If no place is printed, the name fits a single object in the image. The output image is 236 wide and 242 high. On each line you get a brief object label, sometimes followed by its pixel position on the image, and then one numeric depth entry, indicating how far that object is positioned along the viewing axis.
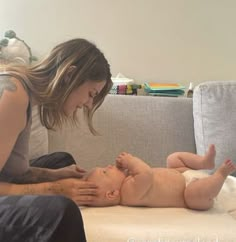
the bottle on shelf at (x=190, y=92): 2.34
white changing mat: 1.08
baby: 1.36
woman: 0.90
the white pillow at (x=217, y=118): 1.89
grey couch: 1.96
